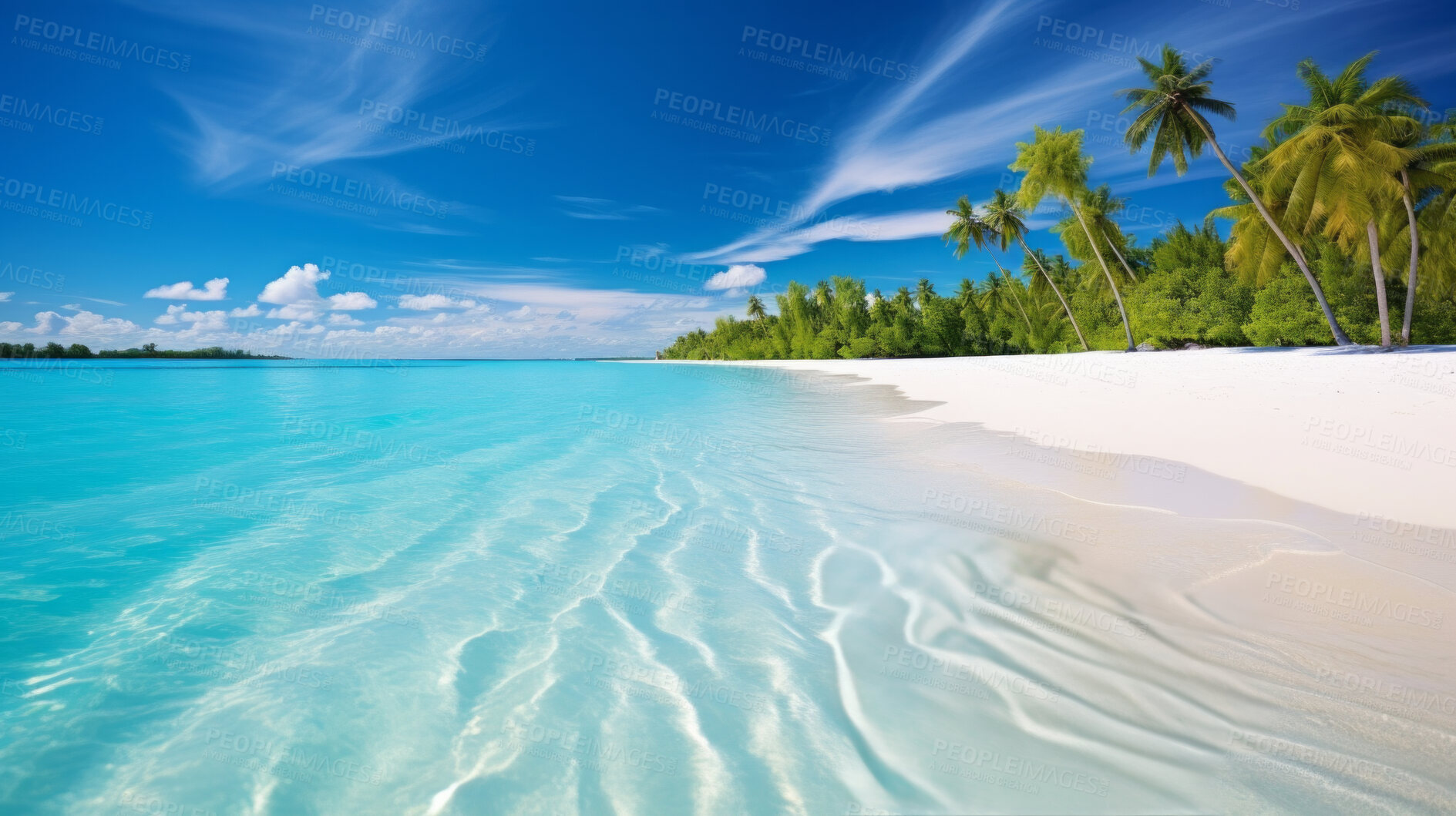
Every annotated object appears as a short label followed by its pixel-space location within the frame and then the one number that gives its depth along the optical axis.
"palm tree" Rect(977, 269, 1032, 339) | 51.09
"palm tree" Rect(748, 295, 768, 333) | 94.00
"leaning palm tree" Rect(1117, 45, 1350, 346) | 22.48
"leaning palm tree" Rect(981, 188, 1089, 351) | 40.16
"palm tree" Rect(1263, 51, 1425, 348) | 17.34
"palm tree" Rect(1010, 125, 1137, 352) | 30.00
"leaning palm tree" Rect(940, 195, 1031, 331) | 41.53
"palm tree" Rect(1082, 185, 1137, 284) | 35.03
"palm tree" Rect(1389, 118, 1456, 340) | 18.56
